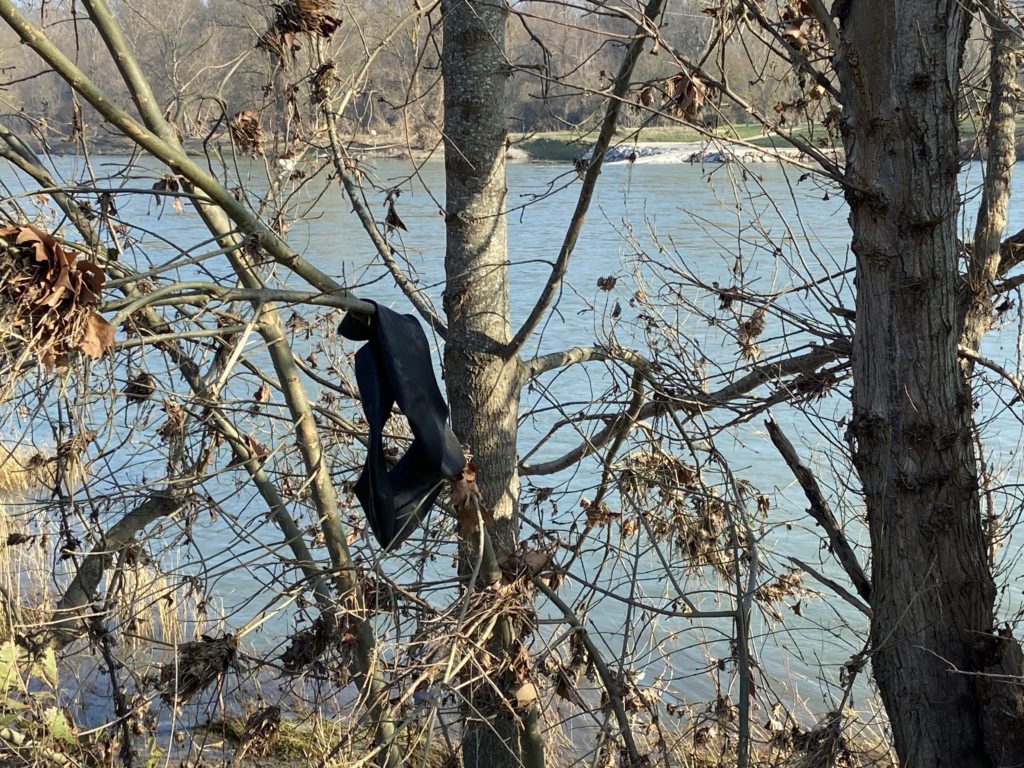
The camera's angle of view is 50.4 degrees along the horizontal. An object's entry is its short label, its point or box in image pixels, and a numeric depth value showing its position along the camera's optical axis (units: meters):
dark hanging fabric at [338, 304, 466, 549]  2.90
